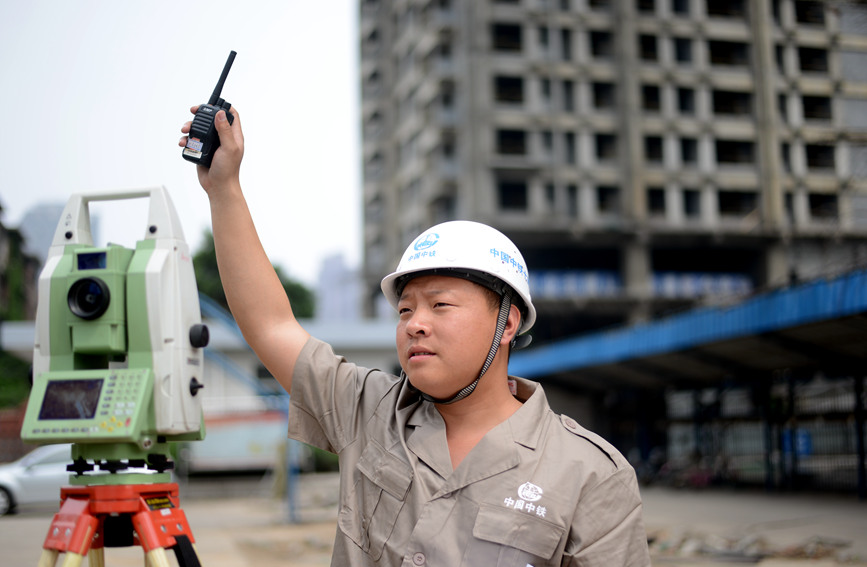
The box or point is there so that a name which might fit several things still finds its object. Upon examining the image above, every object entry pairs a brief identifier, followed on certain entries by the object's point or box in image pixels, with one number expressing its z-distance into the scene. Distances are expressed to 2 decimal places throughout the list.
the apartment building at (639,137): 42.56
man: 1.90
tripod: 2.63
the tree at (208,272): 45.09
